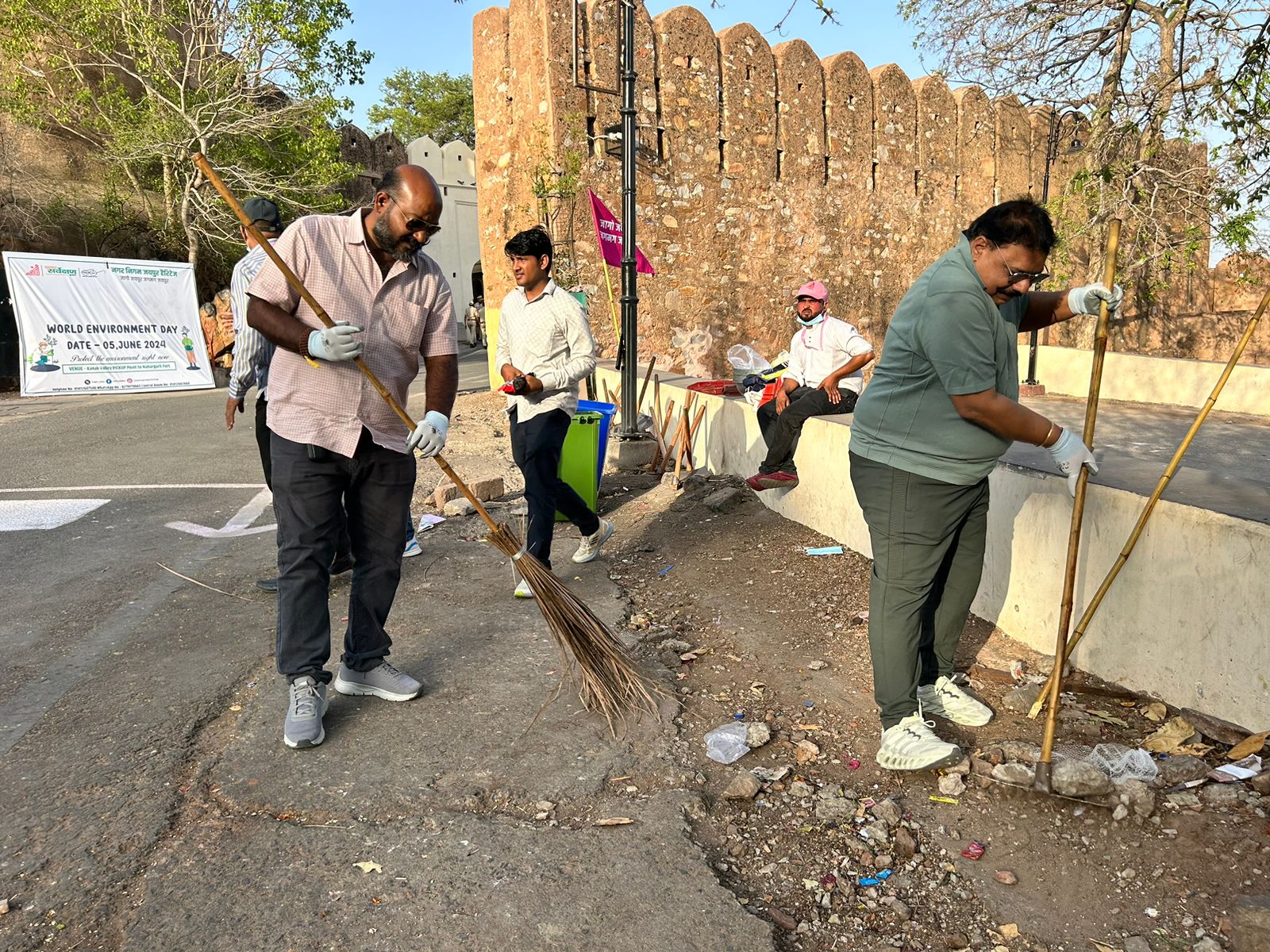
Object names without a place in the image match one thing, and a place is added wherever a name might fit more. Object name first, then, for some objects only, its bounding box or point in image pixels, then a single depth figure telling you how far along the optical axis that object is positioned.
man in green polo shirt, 2.69
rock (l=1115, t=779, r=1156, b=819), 2.63
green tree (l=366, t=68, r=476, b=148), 39.00
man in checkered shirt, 2.93
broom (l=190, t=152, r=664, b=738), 3.28
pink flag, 8.81
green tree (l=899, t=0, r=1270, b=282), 4.70
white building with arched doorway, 31.72
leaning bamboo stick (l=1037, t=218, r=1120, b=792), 2.79
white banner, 13.67
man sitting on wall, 6.05
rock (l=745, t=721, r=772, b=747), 3.06
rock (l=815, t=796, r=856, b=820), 2.68
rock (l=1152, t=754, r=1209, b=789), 2.79
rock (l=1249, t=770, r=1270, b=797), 2.66
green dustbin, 5.64
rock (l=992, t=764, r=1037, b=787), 2.77
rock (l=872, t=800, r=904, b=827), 2.64
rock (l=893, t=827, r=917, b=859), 2.50
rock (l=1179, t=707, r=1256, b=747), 2.89
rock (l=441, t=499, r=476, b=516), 6.16
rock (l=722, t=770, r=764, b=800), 2.74
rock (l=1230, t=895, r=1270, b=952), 2.04
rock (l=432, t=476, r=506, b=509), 6.31
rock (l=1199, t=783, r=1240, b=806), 2.65
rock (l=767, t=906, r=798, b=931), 2.23
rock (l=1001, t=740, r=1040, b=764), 2.95
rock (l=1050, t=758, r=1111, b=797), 2.67
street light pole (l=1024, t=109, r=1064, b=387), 11.70
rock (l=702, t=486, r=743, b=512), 6.17
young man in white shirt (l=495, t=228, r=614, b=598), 4.55
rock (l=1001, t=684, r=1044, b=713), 3.30
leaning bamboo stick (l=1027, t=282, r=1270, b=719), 2.82
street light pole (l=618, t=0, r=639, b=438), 7.43
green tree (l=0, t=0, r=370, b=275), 16.81
